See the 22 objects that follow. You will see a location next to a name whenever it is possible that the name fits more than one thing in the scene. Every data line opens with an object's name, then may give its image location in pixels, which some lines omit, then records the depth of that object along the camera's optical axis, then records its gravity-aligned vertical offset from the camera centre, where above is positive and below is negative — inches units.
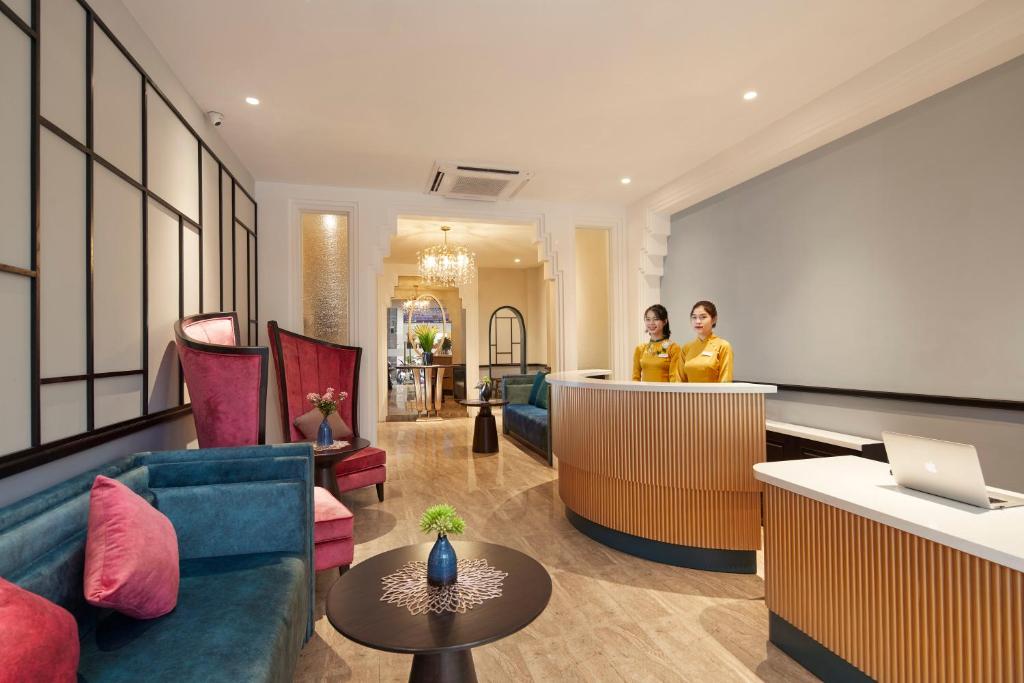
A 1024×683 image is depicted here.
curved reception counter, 114.1 -29.1
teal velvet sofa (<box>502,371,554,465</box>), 234.4 -32.8
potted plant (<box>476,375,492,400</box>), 252.1 -21.1
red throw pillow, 39.4 -23.8
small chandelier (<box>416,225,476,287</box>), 305.3 +50.7
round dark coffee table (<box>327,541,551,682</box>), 55.4 -31.5
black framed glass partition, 65.7 +18.7
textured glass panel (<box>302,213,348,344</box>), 205.5 +27.0
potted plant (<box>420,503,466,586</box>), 66.7 -26.3
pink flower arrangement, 143.4 -15.6
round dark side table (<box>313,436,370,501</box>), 128.2 -29.8
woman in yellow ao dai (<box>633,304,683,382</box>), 157.0 -2.1
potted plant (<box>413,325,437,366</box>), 400.5 +5.2
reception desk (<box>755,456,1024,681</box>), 52.9 -28.6
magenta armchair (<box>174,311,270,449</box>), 101.7 -8.1
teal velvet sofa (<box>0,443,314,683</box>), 53.7 -31.4
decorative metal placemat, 62.5 -31.3
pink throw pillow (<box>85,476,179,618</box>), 58.2 -25.0
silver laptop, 60.8 -15.8
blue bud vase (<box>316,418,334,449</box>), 137.3 -23.8
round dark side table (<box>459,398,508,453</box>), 248.8 -40.5
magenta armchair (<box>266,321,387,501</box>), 159.9 -11.5
